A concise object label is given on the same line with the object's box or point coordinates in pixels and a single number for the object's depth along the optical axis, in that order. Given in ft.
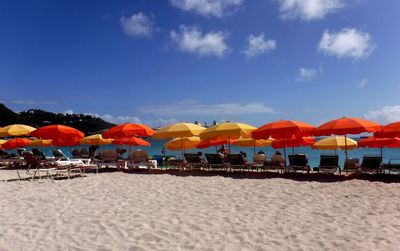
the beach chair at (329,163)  39.40
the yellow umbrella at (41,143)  69.62
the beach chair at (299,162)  40.66
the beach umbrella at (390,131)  36.35
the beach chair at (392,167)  38.22
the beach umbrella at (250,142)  57.06
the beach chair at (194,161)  47.19
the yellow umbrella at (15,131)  59.64
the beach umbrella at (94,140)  63.74
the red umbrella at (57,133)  49.93
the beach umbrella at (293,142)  50.55
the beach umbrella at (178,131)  47.19
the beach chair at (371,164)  38.34
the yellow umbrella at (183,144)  57.44
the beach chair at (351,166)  39.65
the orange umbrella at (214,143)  56.08
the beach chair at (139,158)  49.67
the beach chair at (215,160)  45.11
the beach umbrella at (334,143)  46.48
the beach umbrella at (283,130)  40.40
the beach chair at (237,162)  43.88
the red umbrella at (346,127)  37.14
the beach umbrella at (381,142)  46.73
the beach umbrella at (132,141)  57.06
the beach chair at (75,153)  66.13
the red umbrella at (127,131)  49.24
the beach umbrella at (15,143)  66.69
